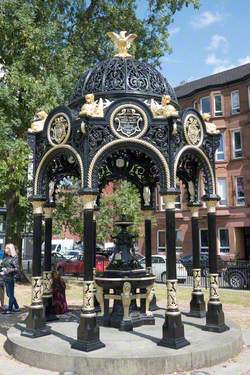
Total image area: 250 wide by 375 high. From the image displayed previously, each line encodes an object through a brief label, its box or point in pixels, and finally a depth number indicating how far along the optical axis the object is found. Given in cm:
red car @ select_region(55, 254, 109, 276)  2646
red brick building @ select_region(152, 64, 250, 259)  3241
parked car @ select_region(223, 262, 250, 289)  1848
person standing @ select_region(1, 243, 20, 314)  1212
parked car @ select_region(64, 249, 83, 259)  3729
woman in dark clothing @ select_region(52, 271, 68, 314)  996
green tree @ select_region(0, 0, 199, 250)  1575
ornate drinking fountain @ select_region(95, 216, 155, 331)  871
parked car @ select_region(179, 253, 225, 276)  2423
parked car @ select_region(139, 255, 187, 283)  2107
